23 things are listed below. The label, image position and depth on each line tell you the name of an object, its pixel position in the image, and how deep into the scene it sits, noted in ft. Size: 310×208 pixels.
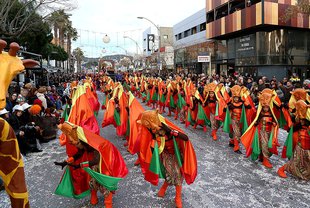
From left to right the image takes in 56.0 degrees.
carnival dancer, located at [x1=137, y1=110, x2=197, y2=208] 14.47
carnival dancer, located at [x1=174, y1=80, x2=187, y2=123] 37.61
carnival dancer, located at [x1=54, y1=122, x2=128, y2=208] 13.15
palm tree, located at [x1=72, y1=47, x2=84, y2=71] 280.51
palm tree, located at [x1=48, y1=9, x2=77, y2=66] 150.92
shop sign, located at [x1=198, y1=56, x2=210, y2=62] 66.85
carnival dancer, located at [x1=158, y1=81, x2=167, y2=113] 44.32
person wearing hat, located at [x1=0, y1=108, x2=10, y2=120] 19.36
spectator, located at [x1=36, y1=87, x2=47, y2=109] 31.87
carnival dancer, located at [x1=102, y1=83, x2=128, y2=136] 26.22
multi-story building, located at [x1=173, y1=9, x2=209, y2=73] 119.55
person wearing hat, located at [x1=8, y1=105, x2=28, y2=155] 23.83
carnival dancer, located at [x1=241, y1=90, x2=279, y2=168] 20.56
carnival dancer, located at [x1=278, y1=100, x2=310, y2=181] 17.49
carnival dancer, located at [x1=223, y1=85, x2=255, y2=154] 24.79
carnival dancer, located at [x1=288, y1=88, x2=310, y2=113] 18.89
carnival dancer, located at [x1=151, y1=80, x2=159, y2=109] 48.85
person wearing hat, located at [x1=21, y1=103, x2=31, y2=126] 25.43
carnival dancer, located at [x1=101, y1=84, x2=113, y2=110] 38.85
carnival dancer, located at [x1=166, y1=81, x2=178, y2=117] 40.75
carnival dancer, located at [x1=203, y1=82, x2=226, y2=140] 29.25
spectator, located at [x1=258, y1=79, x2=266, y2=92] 37.96
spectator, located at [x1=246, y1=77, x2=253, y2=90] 42.03
